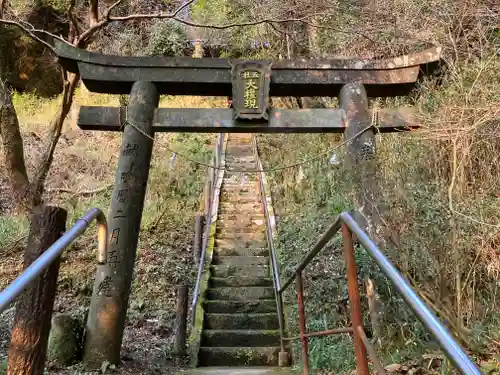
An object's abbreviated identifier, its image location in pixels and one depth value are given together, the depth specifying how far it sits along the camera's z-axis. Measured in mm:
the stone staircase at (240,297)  5906
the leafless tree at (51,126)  7012
